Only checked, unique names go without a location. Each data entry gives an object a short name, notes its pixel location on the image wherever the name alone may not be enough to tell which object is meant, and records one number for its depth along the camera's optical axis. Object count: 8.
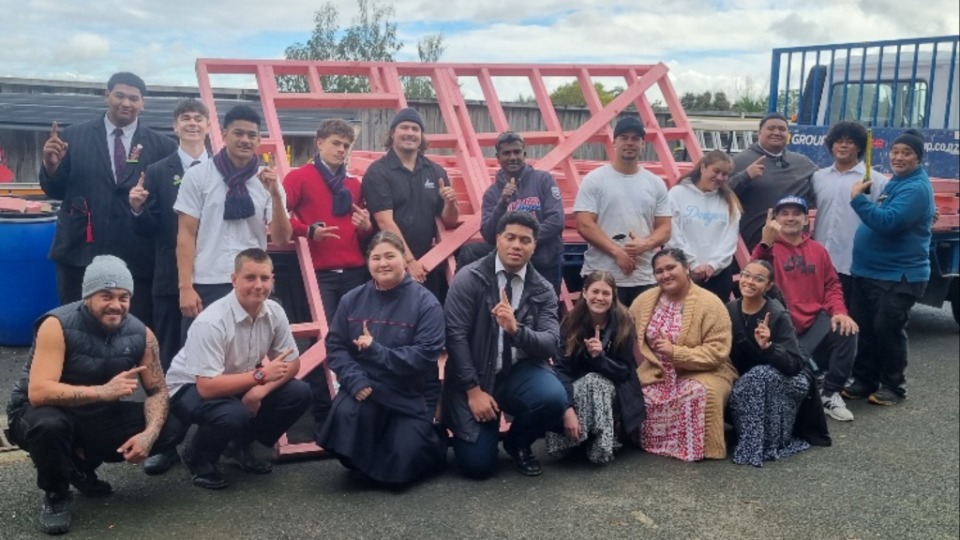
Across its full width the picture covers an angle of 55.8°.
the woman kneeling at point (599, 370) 4.64
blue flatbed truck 7.91
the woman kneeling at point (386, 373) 4.24
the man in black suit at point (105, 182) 4.93
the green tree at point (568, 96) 17.00
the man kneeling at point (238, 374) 4.10
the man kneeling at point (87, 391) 3.66
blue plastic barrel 6.66
